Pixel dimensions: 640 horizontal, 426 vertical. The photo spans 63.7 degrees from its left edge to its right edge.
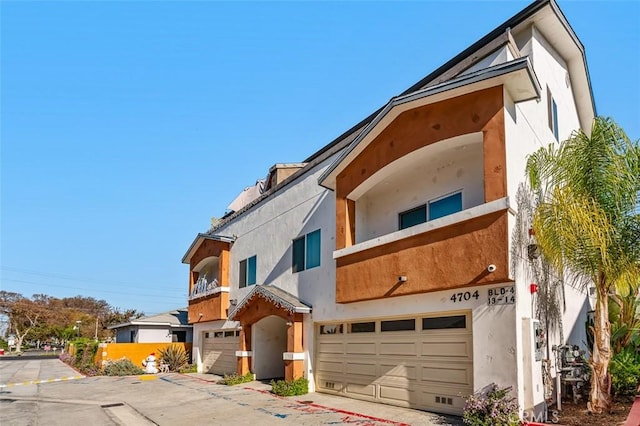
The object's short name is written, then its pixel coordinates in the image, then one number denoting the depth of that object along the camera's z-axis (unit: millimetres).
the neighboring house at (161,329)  32406
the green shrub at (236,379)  19391
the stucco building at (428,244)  10562
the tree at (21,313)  70000
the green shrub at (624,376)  11859
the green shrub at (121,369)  26438
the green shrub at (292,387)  15867
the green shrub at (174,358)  27078
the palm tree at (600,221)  10367
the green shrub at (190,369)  25844
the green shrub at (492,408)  9508
